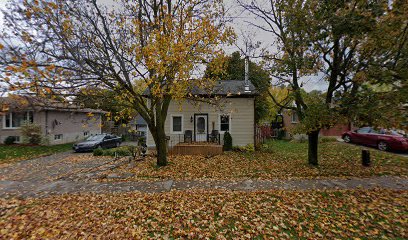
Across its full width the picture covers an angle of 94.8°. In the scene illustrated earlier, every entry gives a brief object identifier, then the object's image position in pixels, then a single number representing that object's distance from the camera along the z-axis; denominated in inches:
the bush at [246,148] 531.5
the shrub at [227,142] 532.7
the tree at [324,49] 240.7
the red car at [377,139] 447.8
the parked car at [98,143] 605.0
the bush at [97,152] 541.4
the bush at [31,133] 647.8
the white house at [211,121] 559.8
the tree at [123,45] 229.3
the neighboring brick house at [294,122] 871.7
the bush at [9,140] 666.2
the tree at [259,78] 373.8
